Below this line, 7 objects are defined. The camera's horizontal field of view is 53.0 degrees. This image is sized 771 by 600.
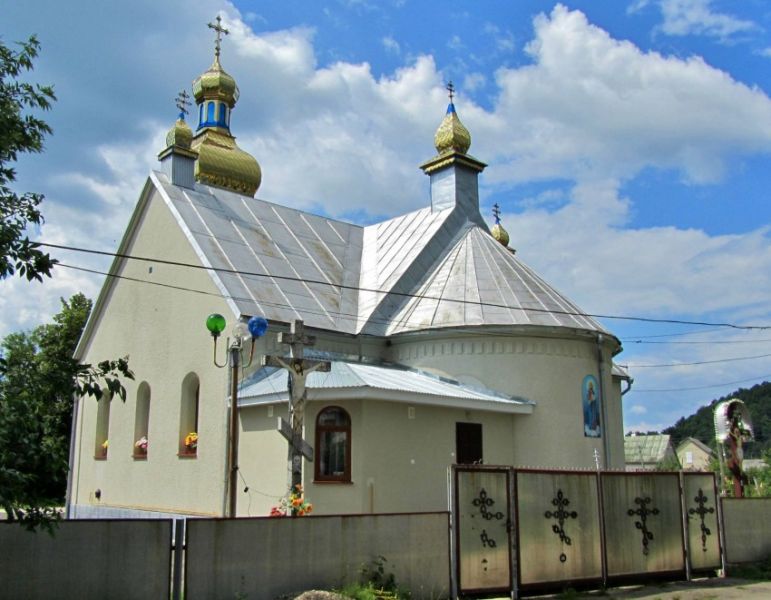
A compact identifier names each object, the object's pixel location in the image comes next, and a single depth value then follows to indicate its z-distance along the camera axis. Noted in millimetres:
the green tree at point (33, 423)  6395
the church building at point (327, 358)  16250
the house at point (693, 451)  86125
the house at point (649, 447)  71556
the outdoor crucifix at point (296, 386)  11609
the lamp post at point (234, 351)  12875
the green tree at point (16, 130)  6805
